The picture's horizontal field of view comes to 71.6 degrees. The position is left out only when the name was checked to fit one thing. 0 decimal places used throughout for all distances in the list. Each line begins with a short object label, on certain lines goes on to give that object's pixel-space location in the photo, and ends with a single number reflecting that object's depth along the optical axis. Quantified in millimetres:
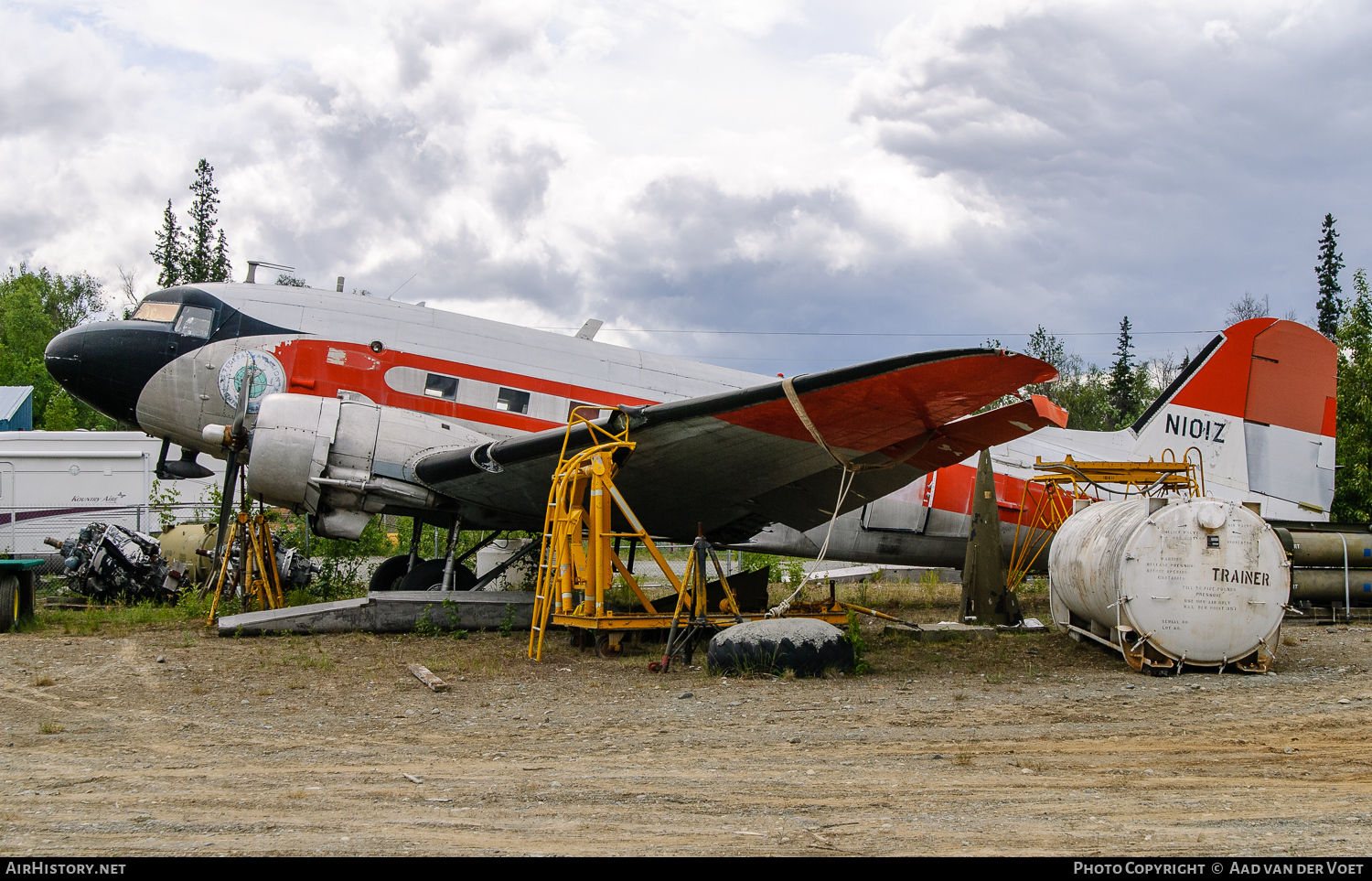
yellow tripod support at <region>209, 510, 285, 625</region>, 11445
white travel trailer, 18828
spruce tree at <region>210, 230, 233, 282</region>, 47406
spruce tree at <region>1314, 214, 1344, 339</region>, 48188
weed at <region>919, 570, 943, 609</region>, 16002
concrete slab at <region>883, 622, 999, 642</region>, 10727
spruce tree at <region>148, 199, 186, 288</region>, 47750
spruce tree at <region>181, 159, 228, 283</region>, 47469
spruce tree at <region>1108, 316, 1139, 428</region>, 49031
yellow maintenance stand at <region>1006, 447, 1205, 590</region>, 11188
